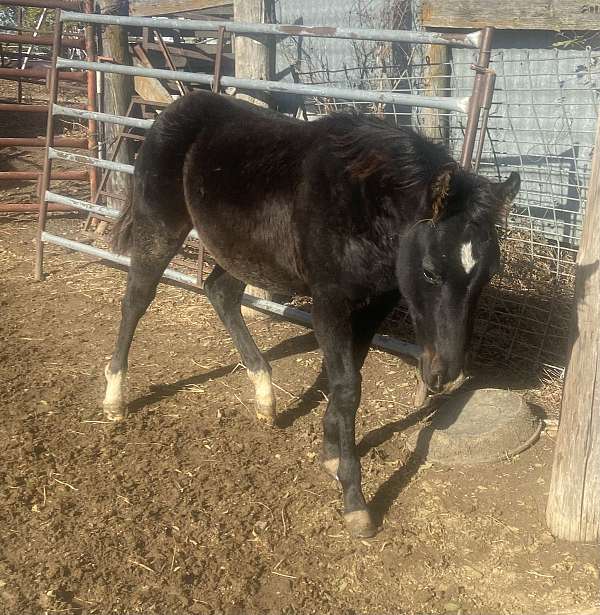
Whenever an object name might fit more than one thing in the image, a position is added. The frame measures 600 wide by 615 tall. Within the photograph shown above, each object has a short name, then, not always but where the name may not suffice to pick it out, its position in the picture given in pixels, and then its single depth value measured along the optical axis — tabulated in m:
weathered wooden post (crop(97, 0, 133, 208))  6.96
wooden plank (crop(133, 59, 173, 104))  7.11
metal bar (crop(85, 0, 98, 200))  6.48
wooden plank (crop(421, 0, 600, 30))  5.23
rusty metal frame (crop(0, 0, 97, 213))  6.57
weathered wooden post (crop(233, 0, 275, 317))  5.04
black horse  2.79
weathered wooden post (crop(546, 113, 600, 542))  2.80
